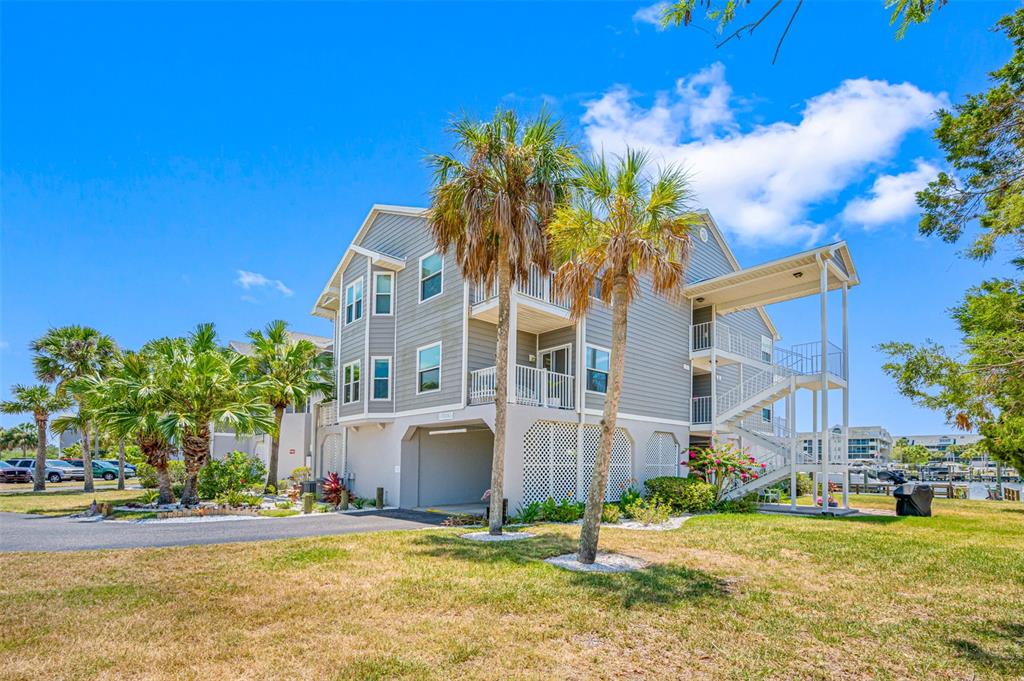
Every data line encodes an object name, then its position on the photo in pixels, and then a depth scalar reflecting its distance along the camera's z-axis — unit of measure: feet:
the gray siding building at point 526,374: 56.39
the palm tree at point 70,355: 80.69
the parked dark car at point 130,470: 130.62
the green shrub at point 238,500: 56.34
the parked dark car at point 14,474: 110.63
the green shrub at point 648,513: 50.14
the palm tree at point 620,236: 33.04
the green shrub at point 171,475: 79.41
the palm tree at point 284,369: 78.12
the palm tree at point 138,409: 53.57
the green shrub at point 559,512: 51.57
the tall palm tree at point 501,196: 41.24
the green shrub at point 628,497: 57.09
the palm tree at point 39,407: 85.81
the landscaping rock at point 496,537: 40.63
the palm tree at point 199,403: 54.54
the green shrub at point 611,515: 50.93
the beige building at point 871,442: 387.34
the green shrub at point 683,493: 59.72
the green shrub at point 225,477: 66.49
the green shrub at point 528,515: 50.52
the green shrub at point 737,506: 60.80
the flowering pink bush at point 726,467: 62.44
